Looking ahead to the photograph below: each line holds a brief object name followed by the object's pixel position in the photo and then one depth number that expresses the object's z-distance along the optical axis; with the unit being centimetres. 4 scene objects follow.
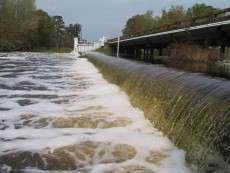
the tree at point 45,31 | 5663
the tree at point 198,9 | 3817
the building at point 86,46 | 4161
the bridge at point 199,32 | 1224
